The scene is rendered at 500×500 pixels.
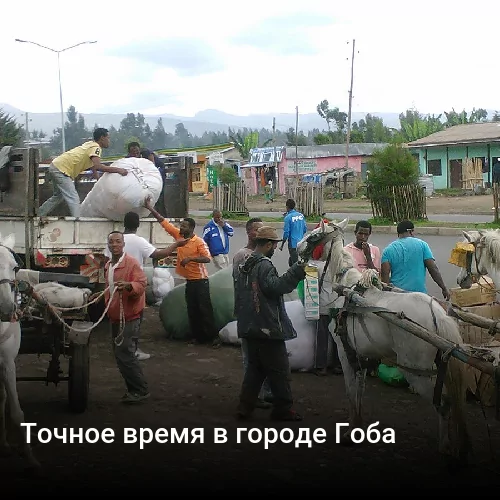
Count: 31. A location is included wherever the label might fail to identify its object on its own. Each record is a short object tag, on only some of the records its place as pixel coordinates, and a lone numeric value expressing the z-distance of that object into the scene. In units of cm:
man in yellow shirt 1078
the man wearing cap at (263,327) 672
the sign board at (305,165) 5631
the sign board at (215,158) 6153
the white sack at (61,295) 673
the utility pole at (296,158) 5016
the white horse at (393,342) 571
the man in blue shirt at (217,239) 1327
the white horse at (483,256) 670
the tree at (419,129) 6219
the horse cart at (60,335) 655
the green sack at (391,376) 802
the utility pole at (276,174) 5609
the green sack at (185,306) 1062
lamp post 3606
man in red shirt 726
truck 1023
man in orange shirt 1003
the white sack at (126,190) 1048
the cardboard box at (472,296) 762
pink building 5606
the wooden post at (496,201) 2376
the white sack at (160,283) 1207
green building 4338
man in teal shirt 830
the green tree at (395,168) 2619
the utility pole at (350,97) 4519
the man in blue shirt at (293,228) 1427
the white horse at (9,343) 548
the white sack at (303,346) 873
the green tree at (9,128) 4662
